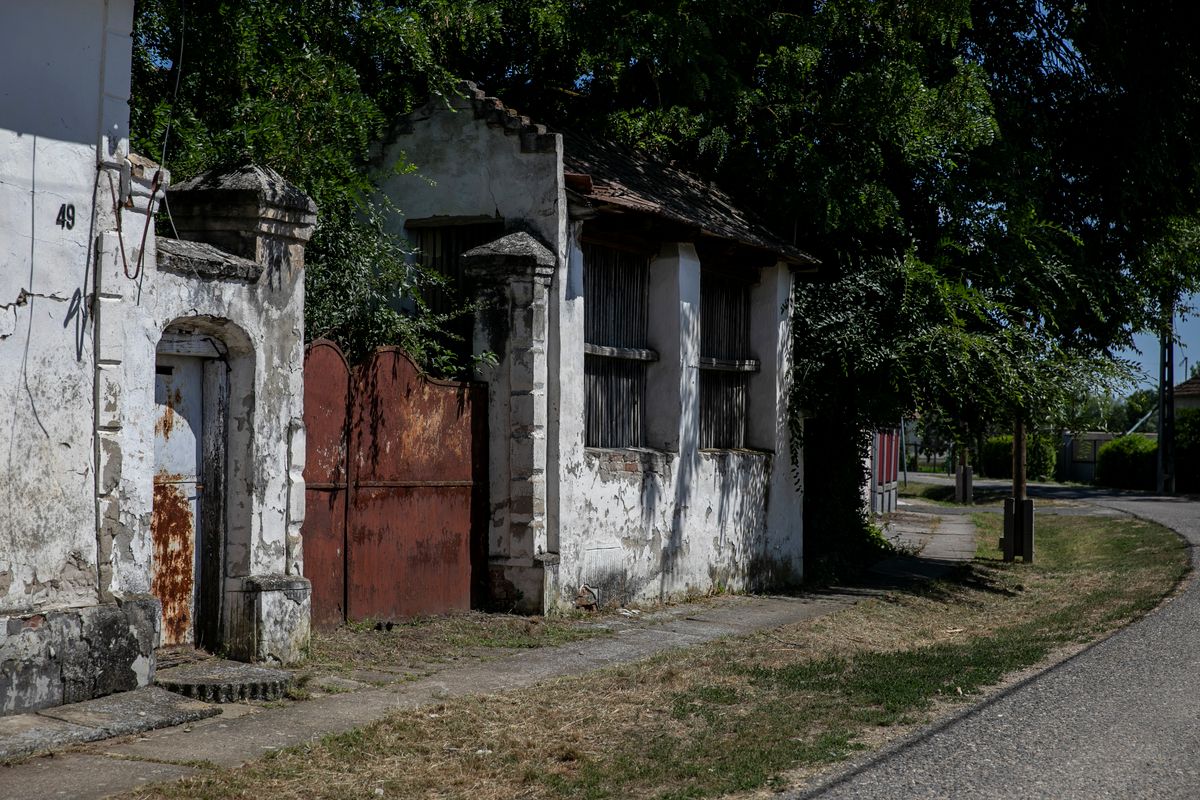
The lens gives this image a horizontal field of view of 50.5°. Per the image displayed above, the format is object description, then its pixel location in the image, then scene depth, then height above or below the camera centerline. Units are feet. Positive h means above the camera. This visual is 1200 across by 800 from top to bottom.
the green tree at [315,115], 33.04 +9.34
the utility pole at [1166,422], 128.16 +2.84
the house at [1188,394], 180.75 +8.00
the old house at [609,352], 35.14 +3.02
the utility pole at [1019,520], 59.31 -3.28
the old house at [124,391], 21.89 +1.10
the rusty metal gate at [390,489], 29.76 -1.02
